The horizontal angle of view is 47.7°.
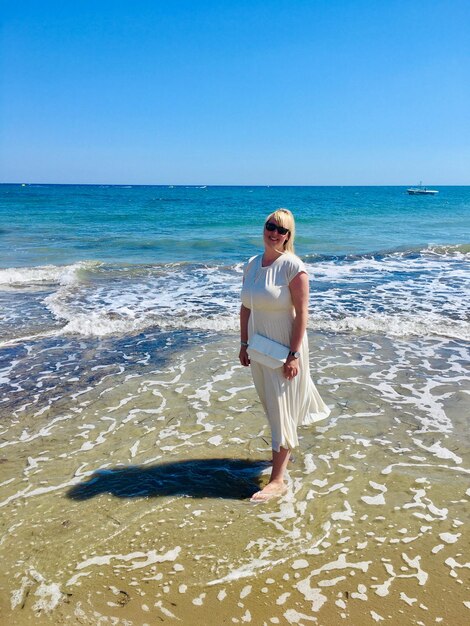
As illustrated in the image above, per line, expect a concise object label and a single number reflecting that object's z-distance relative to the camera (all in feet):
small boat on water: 370.53
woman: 13.60
